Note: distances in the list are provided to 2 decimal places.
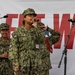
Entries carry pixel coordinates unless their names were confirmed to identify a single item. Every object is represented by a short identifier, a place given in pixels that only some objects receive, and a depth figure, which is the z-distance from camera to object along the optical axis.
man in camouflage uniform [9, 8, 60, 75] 5.05
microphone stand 5.93
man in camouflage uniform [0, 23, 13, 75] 6.03
